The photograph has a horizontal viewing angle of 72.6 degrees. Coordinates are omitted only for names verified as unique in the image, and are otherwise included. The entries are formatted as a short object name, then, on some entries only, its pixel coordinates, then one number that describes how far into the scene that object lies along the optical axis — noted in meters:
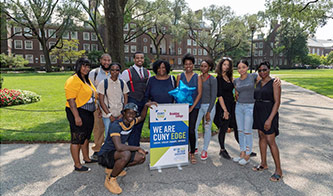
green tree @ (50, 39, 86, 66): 47.10
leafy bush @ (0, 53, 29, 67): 41.43
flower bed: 10.61
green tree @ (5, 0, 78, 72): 36.44
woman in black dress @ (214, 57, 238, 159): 4.43
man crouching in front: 3.32
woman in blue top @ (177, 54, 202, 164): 4.28
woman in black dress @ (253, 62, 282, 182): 3.64
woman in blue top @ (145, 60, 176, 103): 4.11
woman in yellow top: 3.73
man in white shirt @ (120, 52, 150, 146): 4.41
